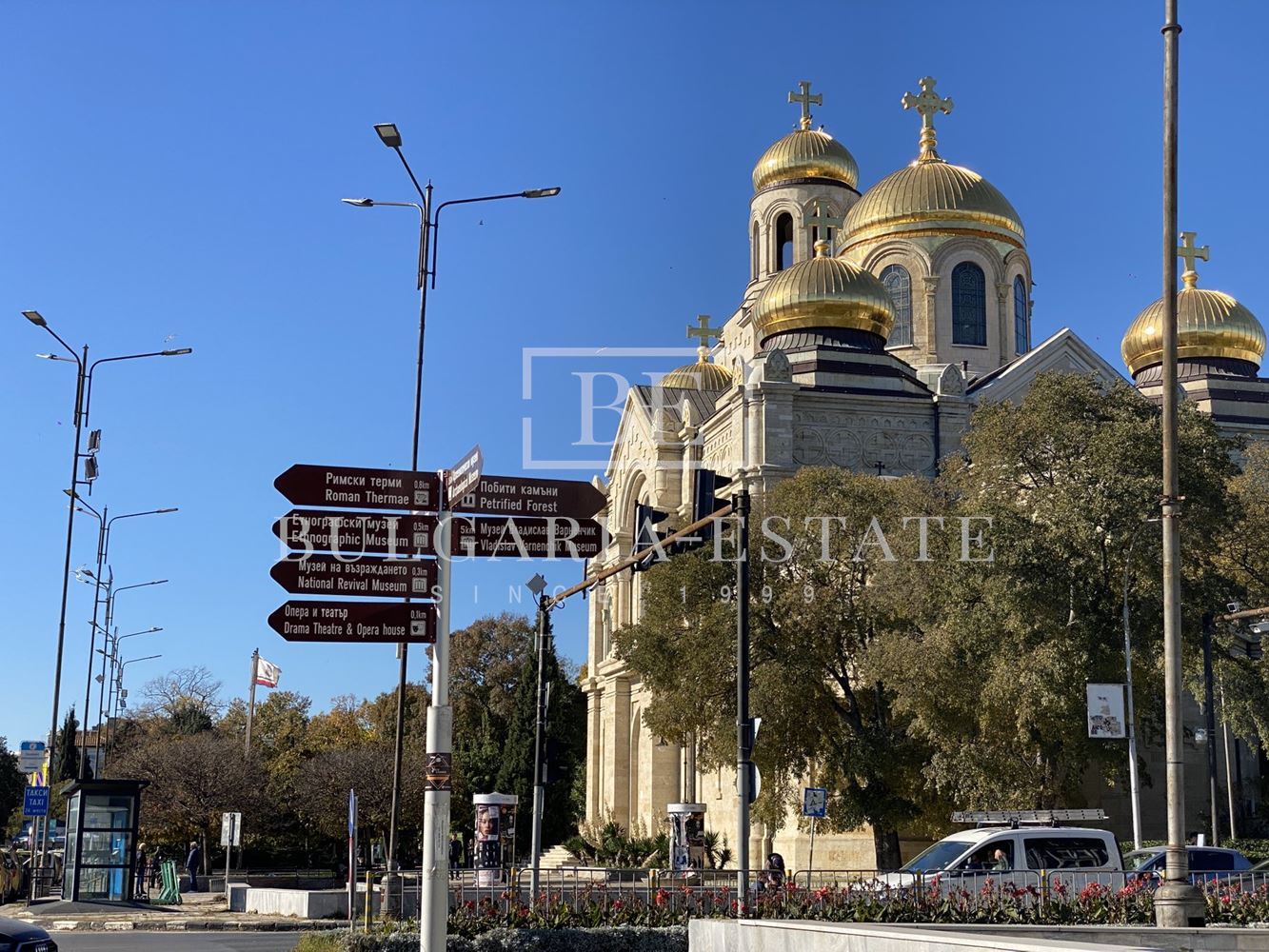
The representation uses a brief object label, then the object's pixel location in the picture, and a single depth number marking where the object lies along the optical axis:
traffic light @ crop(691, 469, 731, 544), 18.94
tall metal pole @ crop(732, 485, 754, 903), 17.98
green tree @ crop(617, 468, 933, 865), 31.12
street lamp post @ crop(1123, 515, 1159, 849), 25.97
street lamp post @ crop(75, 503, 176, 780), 41.31
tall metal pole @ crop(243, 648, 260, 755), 57.58
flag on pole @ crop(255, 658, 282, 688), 57.03
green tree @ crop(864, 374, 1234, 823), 26.36
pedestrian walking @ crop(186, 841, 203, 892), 40.32
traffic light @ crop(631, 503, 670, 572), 20.33
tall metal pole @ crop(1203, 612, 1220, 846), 26.61
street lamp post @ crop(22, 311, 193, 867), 29.11
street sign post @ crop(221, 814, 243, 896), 35.16
